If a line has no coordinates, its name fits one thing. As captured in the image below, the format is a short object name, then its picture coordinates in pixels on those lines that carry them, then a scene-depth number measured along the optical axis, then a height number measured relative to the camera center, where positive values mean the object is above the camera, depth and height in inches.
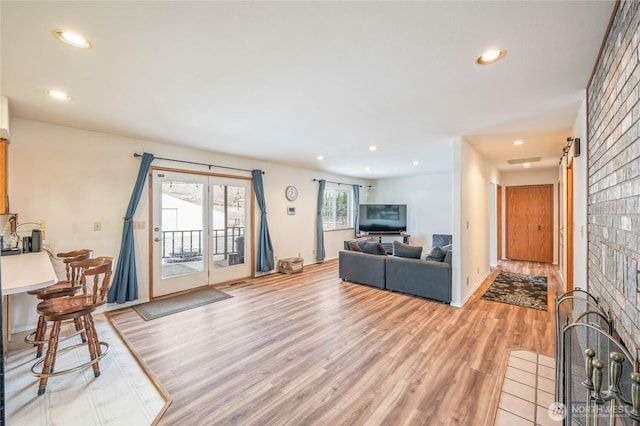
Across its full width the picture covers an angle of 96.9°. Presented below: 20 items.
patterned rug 160.8 -49.0
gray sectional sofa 160.4 -36.8
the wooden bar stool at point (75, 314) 85.1 -30.8
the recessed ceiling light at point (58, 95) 99.1 +42.5
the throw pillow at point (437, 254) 168.2 -24.2
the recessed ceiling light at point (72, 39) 67.2 +42.7
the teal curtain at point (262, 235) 219.8 -16.6
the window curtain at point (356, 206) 329.1 +9.4
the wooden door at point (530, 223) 274.4 -8.4
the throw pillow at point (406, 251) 176.2 -23.0
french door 171.5 -10.8
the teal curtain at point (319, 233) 277.9 -19.1
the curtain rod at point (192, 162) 159.8 +33.1
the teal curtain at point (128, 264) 151.1 -27.2
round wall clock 248.5 +18.9
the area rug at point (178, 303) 146.9 -50.5
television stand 310.3 -22.9
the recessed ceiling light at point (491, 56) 73.7 +42.4
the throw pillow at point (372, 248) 198.4 -24.1
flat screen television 314.2 -4.3
